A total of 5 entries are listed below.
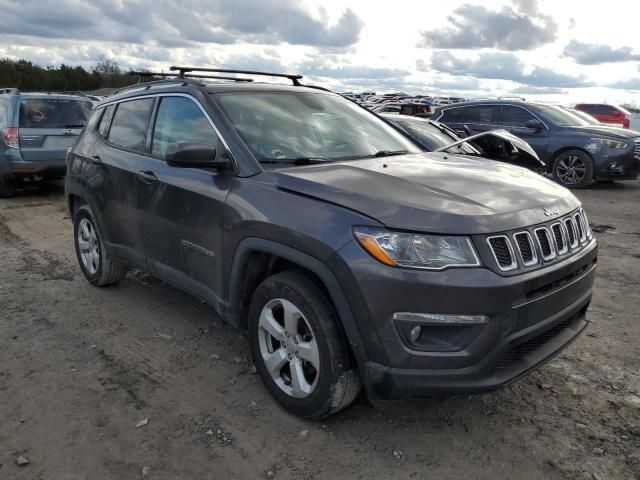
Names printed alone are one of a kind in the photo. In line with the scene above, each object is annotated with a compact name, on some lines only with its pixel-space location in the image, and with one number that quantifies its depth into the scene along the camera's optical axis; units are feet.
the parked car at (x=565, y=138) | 34.78
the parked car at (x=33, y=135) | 30.35
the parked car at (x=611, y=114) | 65.51
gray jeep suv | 8.24
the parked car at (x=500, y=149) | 15.35
